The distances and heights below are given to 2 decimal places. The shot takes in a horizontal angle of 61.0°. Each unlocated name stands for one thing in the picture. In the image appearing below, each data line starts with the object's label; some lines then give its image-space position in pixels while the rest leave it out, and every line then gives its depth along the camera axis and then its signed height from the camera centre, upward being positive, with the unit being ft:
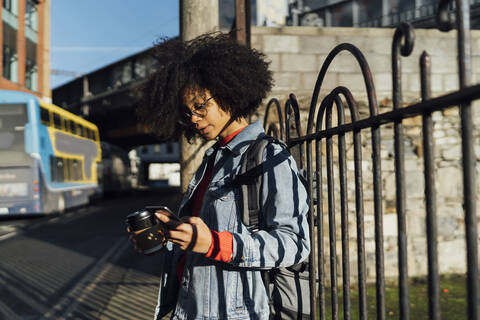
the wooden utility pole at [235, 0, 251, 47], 11.90 +4.61
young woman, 4.52 -0.34
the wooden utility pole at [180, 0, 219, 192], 10.06 +3.65
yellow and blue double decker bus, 37.32 +1.53
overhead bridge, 84.69 +16.32
